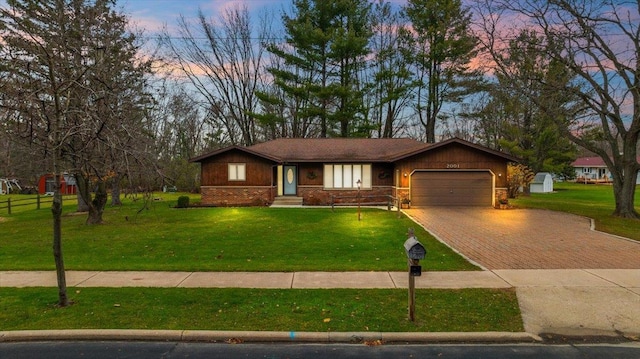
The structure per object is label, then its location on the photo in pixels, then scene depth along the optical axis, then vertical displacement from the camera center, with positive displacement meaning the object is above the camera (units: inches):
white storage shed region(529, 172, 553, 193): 1658.5 -29.4
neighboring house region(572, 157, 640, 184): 2817.4 +65.8
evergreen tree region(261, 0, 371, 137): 1347.2 +467.3
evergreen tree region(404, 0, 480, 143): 1428.4 +516.3
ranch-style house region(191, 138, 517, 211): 903.1 +19.0
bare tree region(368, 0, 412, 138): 1493.6 +419.9
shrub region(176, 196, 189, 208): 941.5 -54.0
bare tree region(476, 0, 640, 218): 742.5 +176.4
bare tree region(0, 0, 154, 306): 224.5 +43.3
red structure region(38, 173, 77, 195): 1664.1 -27.3
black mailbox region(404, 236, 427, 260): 226.8 -44.6
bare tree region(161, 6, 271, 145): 1594.5 +462.7
